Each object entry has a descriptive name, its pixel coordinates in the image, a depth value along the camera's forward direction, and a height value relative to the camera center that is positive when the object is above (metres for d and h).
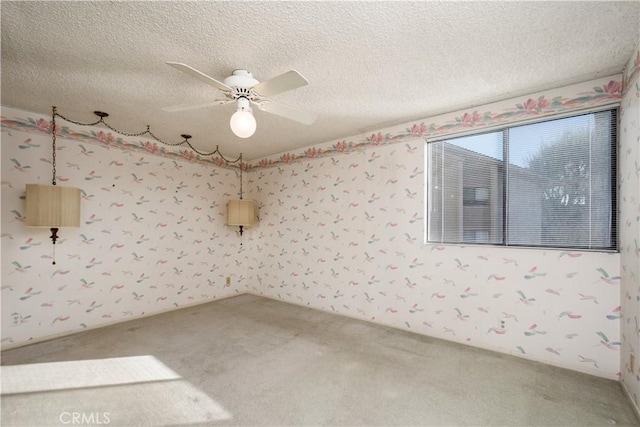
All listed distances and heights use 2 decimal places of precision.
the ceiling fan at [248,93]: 1.66 +0.81
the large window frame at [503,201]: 2.21 +0.14
